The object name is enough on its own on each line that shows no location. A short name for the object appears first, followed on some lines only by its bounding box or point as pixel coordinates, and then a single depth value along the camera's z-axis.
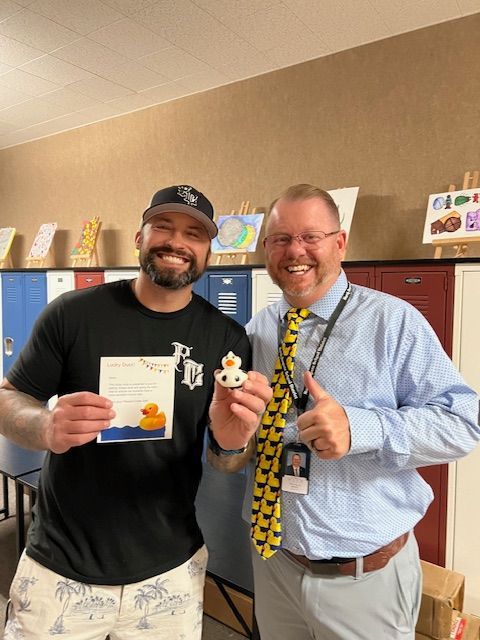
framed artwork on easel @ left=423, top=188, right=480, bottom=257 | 2.73
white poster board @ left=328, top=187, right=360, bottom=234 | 3.23
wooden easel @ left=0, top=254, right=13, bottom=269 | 6.01
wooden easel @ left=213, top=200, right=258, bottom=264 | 3.73
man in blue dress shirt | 1.22
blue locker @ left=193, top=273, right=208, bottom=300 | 3.51
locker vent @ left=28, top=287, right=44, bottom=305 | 4.85
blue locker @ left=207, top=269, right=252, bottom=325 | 3.27
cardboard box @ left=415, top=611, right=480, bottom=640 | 2.12
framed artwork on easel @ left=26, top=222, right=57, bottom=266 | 5.46
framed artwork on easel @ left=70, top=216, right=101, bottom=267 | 4.98
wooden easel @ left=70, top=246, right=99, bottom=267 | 4.97
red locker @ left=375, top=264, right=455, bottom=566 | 2.52
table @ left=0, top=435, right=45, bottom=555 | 2.70
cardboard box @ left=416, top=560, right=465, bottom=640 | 2.03
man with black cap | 1.23
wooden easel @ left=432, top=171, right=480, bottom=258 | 2.76
